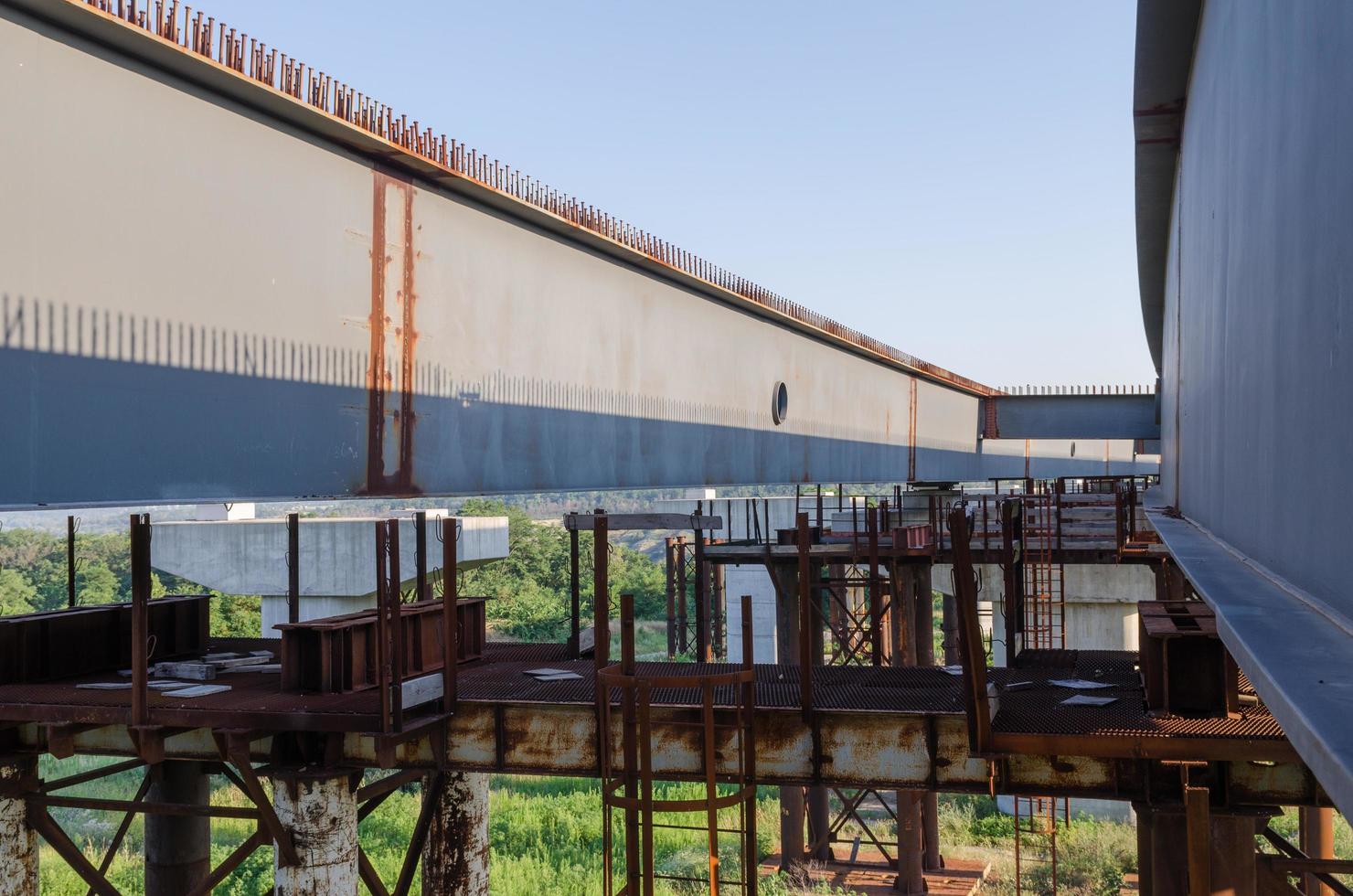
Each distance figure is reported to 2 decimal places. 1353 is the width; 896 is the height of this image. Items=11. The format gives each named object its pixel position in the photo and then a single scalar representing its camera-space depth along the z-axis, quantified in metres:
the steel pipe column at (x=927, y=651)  19.97
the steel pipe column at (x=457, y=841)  11.71
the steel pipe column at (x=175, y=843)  13.22
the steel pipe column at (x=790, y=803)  19.33
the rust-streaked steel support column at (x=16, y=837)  11.48
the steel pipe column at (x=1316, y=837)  12.94
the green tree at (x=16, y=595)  59.88
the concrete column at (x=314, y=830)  9.58
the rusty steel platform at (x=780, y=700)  7.98
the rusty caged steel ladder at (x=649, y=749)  8.13
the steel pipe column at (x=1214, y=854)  7.51
